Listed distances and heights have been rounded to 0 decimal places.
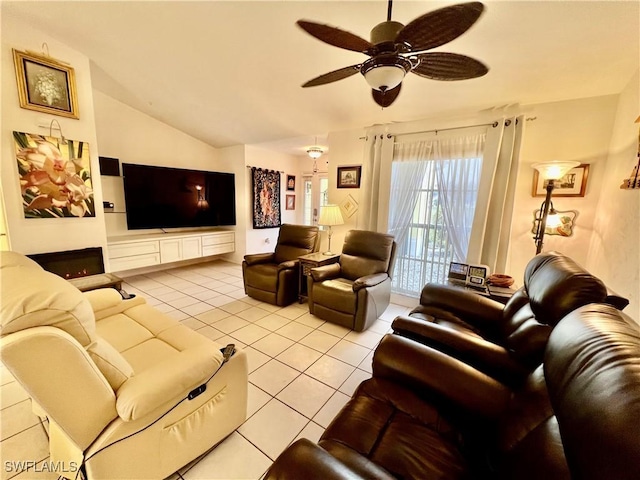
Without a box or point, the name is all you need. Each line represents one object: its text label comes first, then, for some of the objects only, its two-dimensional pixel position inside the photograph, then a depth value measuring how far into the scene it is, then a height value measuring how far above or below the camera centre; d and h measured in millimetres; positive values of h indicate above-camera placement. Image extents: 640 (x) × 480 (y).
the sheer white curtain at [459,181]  2766 +312
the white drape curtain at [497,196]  2547 +143
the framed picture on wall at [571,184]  2347 +267
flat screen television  3885 +40
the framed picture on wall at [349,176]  3617 +418
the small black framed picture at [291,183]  6055 +490
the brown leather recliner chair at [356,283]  2551 -860
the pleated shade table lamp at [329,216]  3314 -154
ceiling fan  1066 +785
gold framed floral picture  2410 +1120
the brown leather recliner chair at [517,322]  1137 -680
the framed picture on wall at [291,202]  6160 +24
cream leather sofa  813 -768
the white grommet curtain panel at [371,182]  3318 +315
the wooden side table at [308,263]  3049 -728
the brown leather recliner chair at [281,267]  3156 -847
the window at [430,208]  2834 -2
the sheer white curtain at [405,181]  3062 +322
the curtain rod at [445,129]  2573 +896
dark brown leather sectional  536 -716
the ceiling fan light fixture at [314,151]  4345 +914
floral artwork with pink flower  2494 +203
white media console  3660 -805
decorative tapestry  5117 +97
